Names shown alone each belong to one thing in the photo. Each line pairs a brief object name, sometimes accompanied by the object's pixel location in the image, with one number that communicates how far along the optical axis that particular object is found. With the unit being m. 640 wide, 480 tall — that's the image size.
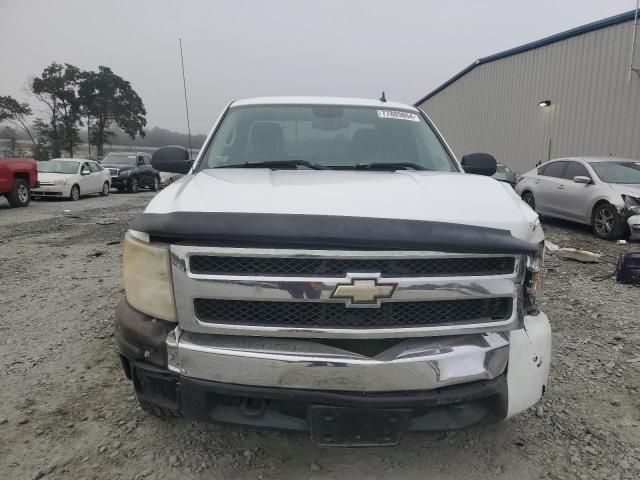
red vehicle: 12.07
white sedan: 15.01
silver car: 8.06
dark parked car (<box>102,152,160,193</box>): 19.81
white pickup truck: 1.72
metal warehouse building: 14.11
